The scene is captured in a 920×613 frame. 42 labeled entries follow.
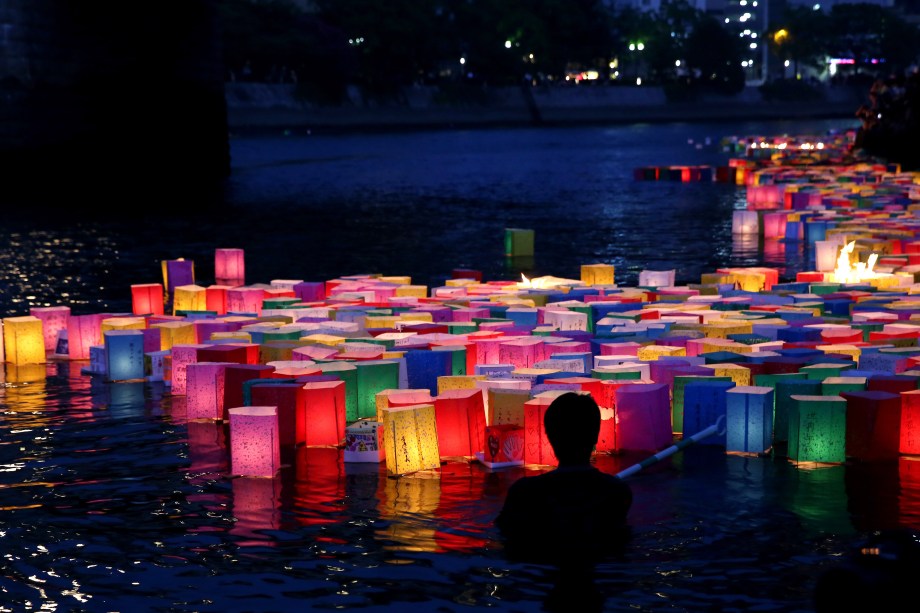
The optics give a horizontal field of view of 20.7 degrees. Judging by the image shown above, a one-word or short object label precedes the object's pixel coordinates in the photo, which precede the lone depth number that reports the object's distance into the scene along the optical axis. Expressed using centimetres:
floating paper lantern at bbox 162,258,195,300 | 2981
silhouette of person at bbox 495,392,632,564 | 1168
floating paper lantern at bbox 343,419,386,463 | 1489
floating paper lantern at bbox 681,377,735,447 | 1529
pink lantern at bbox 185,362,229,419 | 1706
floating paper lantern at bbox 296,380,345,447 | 1554
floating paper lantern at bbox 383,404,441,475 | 1430
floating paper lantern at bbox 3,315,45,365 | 2127
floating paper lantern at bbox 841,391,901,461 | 1472
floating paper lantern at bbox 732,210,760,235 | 4095
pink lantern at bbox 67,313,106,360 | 2173
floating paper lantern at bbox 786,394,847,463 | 1454
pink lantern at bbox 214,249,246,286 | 3269
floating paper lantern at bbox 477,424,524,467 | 1460
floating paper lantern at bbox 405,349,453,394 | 1749
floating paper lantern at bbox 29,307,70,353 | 2254
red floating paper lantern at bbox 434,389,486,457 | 1481
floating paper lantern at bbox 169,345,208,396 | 1872
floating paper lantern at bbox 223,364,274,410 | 1669
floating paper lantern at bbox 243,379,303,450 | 1550
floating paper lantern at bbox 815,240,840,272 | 2902
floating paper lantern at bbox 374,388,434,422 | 1512
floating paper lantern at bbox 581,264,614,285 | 2728
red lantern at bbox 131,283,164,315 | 2527
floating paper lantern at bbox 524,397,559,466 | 1438
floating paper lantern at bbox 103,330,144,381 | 1986
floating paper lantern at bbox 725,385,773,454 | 1483
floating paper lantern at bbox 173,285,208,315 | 2408
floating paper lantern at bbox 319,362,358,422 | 1637
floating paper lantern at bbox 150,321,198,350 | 2029
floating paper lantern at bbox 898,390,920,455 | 1477
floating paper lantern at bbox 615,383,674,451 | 1505
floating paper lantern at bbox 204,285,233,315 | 2420
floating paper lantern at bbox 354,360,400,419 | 1655
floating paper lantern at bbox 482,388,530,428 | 1512
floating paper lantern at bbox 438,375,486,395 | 1616
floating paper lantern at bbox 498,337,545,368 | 1777
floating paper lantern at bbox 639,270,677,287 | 2585
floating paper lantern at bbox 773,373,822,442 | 1537
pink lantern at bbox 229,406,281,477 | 1436
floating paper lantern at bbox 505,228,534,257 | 3686
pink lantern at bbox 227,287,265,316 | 2394
